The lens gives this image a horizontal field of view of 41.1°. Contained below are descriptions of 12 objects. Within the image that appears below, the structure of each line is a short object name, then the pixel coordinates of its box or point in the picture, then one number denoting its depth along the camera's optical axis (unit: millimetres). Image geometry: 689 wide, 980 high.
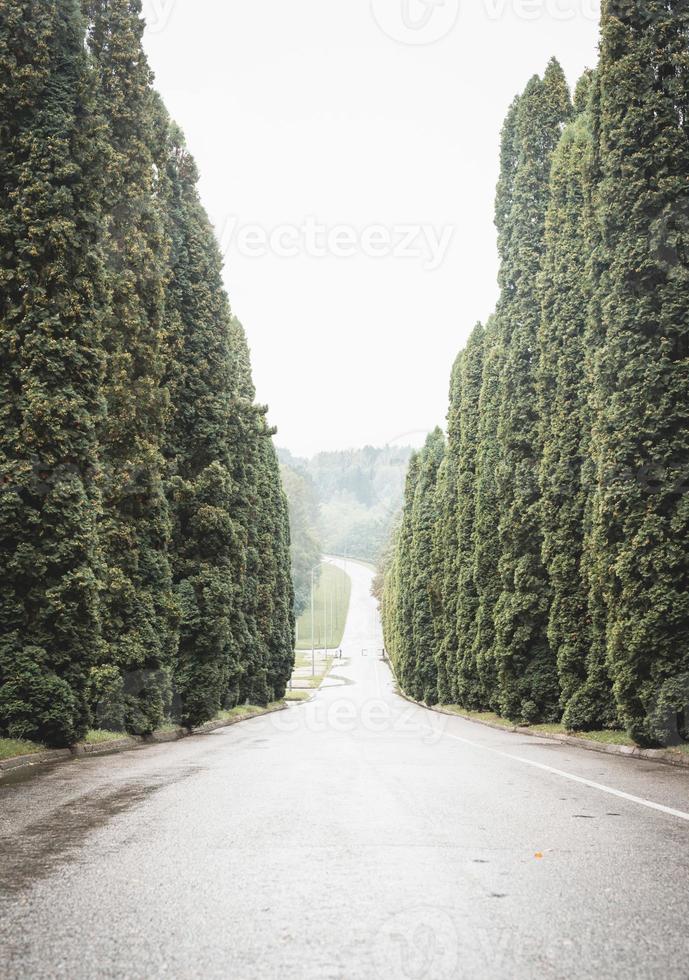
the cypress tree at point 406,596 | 48281
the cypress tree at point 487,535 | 27188
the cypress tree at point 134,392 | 17219
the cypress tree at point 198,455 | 21844
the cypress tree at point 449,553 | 34281
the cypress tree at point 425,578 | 41781
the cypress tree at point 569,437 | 17547
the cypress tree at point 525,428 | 21281
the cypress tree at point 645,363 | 12641
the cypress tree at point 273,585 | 36406
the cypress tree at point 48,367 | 12859
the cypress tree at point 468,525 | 29938
